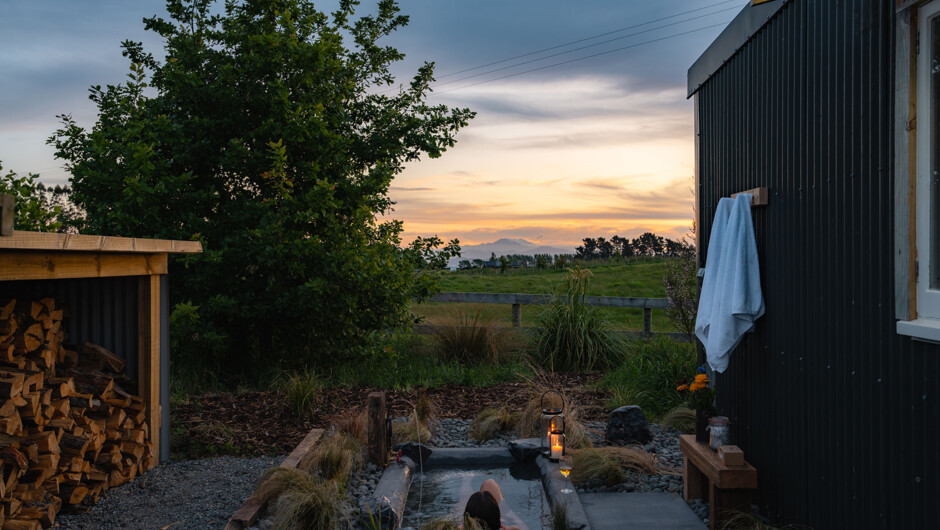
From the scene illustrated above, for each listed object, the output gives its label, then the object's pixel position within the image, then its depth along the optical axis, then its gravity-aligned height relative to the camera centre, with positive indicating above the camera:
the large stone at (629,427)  5.50 -1.31
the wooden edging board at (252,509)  3.70 -1.38
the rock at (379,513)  3.81 -1.41
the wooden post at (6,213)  2.77 +0.24
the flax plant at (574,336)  8.51 -0.85
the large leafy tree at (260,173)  7.46 +1.15
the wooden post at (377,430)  4.89 -1.18
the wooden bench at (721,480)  3.68 -1.18
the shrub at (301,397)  6.42 -1.23
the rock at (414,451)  5.15 -1.40
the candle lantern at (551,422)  4.80 -1.12
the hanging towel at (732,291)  3.90 -0.13
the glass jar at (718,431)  3.95 -0.96
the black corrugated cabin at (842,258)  2.51 +0.06
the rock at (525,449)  5.17 -1.40
